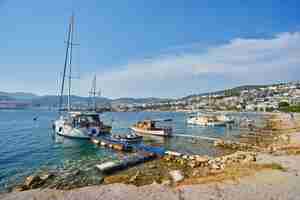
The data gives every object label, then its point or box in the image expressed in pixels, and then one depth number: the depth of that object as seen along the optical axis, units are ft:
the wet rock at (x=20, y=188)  38.45
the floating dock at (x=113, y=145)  76.74
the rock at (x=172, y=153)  64.79
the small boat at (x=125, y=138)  85.34
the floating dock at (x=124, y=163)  50.92
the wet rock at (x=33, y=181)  40.37
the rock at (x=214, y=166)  47.51
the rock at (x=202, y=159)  56.71
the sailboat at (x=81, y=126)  100.83
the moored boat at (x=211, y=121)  178.50
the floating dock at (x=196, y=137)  101.33
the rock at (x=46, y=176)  43.92
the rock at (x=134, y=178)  40.77
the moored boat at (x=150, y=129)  116.57
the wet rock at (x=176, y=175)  38.48
